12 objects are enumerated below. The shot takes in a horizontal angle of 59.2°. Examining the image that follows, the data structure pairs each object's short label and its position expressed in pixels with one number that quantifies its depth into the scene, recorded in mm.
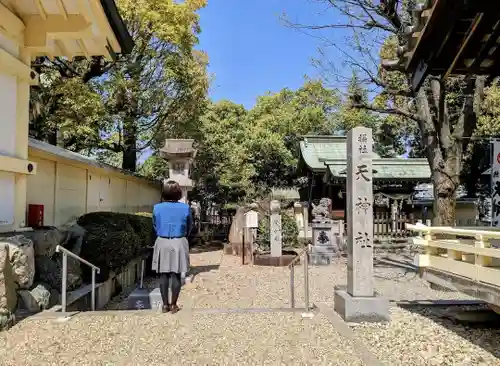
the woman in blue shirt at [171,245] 5773
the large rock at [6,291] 4891
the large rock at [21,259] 5160
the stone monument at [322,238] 14945
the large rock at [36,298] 5629
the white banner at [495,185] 10148
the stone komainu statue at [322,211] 15844
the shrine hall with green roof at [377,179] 19453
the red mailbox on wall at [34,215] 7039
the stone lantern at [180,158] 13047
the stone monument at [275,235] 14447
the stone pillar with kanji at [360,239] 5871
